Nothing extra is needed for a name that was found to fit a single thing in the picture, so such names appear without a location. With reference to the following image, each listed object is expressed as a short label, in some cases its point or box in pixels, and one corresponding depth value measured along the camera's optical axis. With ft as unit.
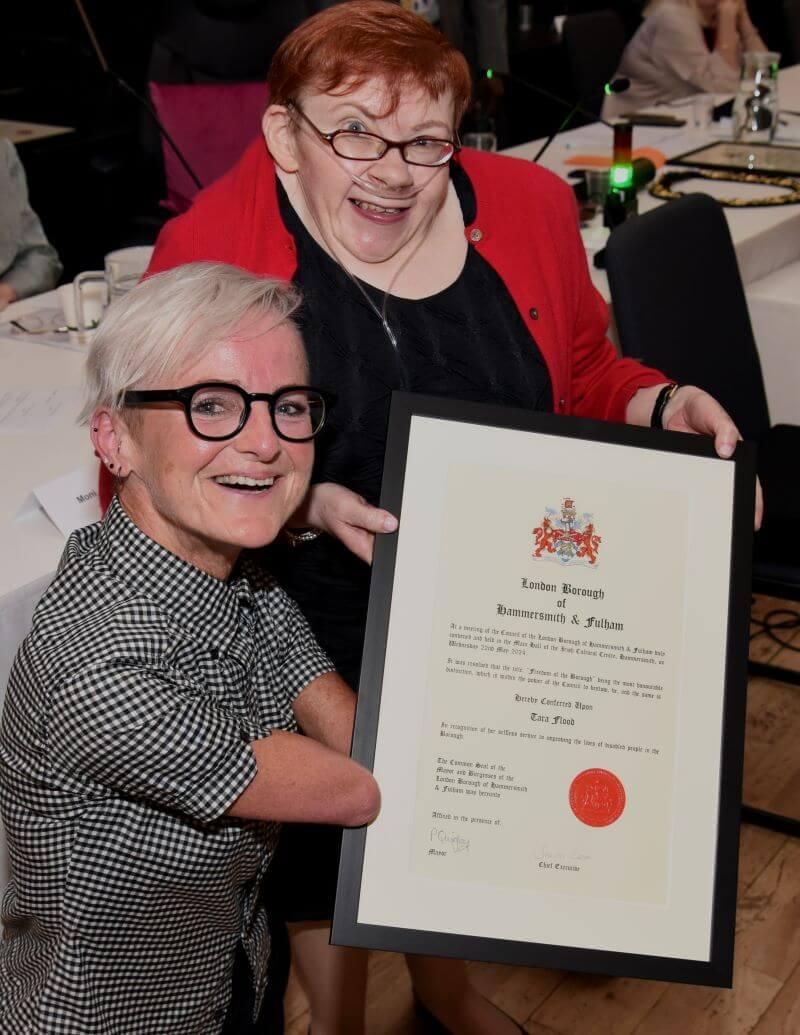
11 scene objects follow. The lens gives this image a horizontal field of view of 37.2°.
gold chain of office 11.12
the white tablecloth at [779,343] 9.75
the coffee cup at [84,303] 8.77
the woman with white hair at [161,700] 3.70
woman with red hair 4.82
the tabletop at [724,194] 10.23
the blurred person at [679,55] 18.98
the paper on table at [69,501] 6.05
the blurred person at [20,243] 10.68
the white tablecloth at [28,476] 5.56
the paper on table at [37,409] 7.29
